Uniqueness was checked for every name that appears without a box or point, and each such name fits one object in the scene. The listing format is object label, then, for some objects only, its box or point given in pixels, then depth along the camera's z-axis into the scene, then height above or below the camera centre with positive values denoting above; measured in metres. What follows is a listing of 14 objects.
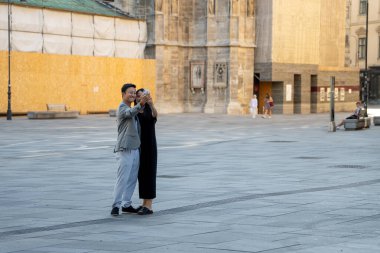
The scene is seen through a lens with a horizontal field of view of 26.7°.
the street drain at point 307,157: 21.56 -1.99
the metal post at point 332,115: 34.89 -1.39
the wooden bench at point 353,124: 35.91 -1.82
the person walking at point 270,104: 52.51 -1.43
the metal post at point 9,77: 44.06 +0.19
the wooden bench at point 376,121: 40.69 -1.90
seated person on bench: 36.77 -1.41
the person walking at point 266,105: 52.25 -1.46
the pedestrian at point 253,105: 52.72 -1.48
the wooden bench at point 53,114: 45.47 -1.88
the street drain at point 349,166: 18.52 -1.93
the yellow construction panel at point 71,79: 48.75 +0.13
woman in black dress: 11.38 -1.00
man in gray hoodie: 11.21 -0.98
